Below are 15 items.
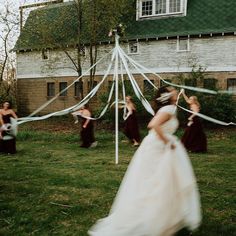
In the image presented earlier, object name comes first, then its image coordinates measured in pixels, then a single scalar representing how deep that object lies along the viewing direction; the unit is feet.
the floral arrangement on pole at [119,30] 33.42
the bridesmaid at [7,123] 41.06
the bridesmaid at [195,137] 39.99
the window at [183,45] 80.28
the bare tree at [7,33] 83.44
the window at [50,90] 98.89
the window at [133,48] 86.48
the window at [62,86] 96.46
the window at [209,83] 69.12
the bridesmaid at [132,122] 46.51
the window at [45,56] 97.72
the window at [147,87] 70.56
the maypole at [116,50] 32.58
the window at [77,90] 93.77
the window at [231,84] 76.59
